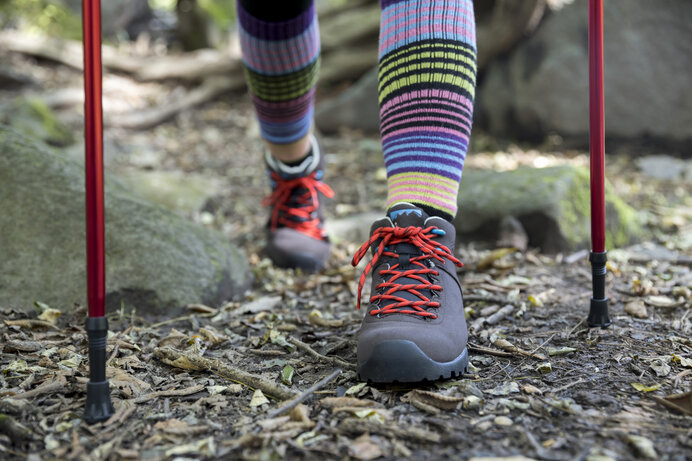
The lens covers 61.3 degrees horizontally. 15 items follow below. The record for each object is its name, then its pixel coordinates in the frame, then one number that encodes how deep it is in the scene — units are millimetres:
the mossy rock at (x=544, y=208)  2219
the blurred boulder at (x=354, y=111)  4758
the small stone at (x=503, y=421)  944
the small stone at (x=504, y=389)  1059
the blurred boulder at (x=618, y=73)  3906
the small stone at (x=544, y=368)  1146
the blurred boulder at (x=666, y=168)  3669
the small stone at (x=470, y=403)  1002
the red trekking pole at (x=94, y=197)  933
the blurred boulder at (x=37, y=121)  3617
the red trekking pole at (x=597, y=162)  1326
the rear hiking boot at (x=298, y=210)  2148
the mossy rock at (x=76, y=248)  1585
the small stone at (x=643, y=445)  832
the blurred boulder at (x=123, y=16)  7445
